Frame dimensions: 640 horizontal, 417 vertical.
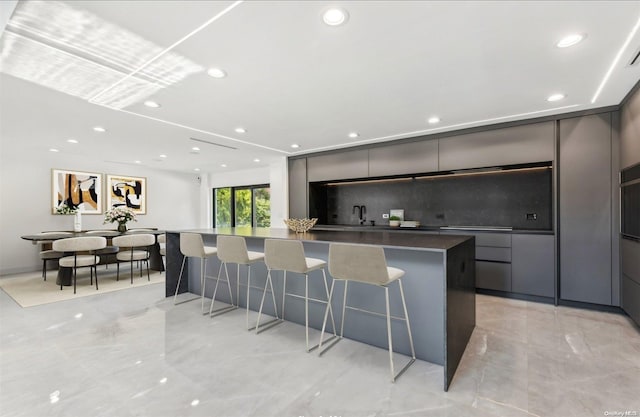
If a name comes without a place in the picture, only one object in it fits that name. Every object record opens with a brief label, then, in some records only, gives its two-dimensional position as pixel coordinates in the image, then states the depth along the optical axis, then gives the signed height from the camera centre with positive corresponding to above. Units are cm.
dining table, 457 -64
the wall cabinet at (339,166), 518 +82
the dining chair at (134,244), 486 -57
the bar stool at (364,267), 199 -41
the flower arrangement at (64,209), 613 +4
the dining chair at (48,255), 500 -77
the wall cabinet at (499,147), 366 +83
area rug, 403 -121
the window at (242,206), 799 +11
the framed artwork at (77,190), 618 +46
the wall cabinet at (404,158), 448 +82
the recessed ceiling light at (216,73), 248 +120
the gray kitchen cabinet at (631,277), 275 -70
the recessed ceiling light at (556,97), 300 +117
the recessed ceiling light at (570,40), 199 +118
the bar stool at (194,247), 333 -44
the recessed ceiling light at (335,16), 175 +120
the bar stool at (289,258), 244 -42
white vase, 584 -23
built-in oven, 275 +7
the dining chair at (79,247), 429 -56
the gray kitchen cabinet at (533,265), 356 -71
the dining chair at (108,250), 500 -70
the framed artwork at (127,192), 698 +45
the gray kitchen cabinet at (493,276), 382 -91
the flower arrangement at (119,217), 563 -12
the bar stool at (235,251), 291 -43
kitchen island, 203 -75
